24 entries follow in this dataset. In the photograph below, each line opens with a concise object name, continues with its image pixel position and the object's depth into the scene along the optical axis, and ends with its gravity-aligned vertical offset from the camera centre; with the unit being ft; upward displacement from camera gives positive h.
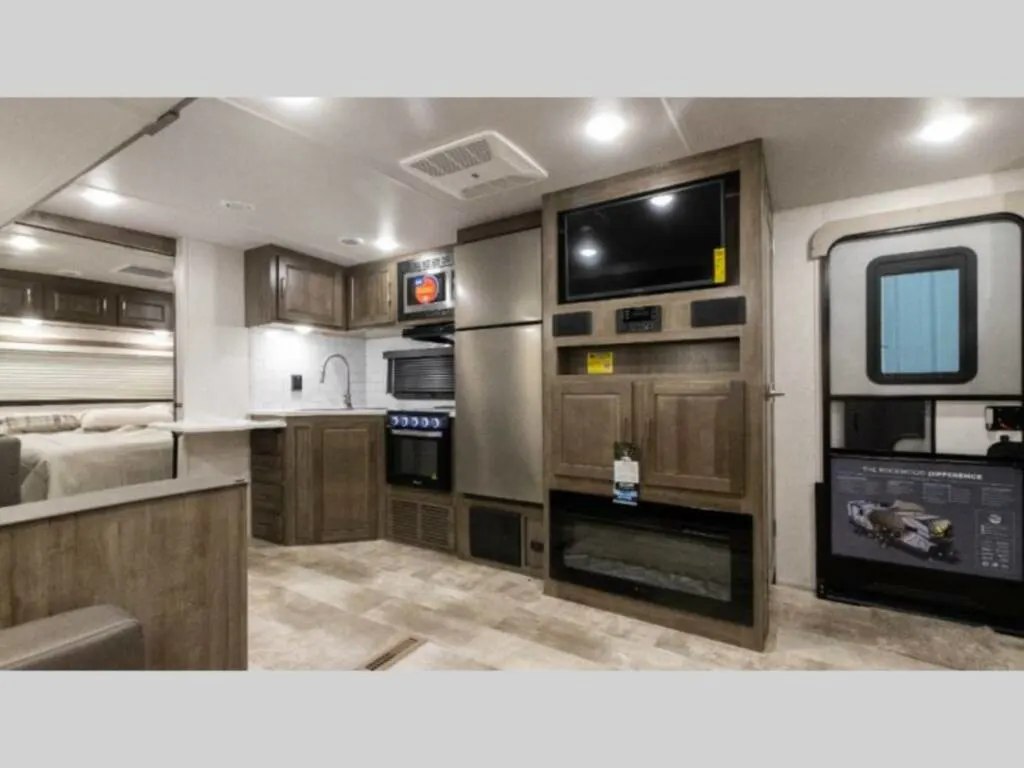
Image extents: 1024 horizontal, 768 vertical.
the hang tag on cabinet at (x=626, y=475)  7.14 -1.42
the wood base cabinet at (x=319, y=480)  10.72 -2.26
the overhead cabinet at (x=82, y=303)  10.57 +2.13
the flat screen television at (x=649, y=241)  6.63 +2.27
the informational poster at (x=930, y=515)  7.04 -2.17
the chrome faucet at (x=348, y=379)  13.53 +0.24
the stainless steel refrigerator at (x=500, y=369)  8.77 +0.34
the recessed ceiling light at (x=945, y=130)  5.77 +3.35
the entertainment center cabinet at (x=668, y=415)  6.38 -0.46
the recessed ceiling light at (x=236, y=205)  8.46 +3.45
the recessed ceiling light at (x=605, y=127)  5.77 +3.39
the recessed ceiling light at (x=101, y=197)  7.96 +3.44
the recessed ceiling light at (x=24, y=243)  9.37 +3.06
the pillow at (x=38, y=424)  10.14 -0.82
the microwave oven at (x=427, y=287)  10.59 +2.39
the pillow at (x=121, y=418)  11.06 -0.73
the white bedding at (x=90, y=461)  8.87 -1.54
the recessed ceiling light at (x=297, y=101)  5.33 +3.39
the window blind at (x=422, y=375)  12.01 +0.32
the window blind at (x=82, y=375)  10.48 +0.32
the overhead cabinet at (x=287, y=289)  11.09 +2.48
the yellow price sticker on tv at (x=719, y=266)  6.59 +1.72
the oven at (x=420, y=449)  10.25 -1.48
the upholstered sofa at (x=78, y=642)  3.02 -1.77
